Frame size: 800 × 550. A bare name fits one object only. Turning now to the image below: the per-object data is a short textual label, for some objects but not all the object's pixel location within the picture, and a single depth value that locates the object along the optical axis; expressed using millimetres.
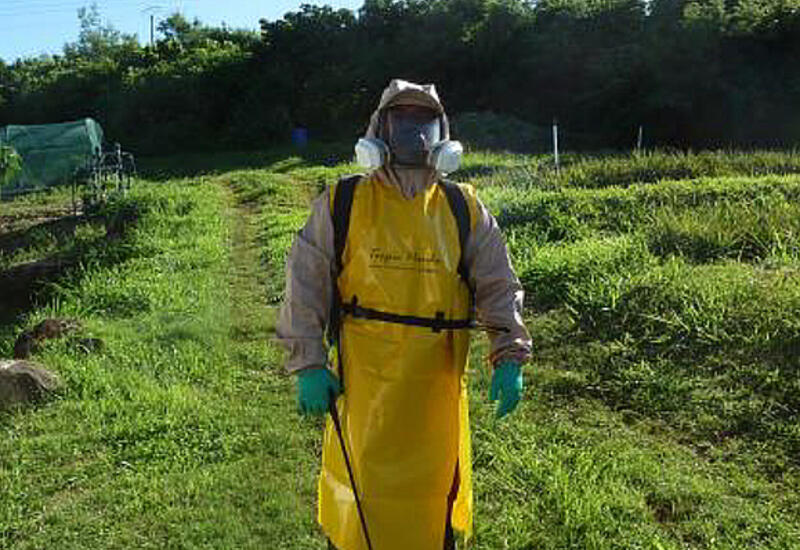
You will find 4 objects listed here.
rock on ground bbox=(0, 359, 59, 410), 5863
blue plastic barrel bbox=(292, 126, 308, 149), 29125
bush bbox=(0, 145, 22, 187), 17734
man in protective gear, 2732
